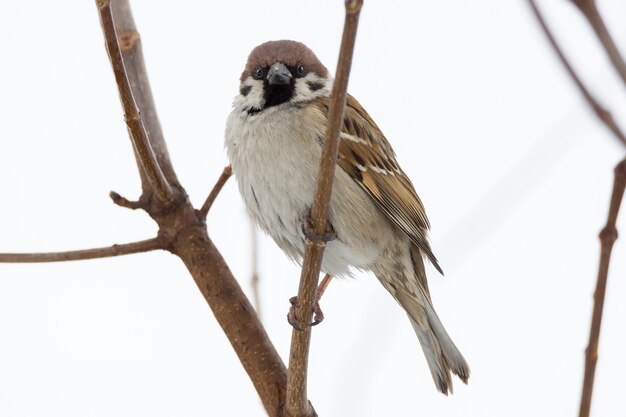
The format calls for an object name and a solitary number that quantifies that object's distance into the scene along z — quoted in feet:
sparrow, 20.63
